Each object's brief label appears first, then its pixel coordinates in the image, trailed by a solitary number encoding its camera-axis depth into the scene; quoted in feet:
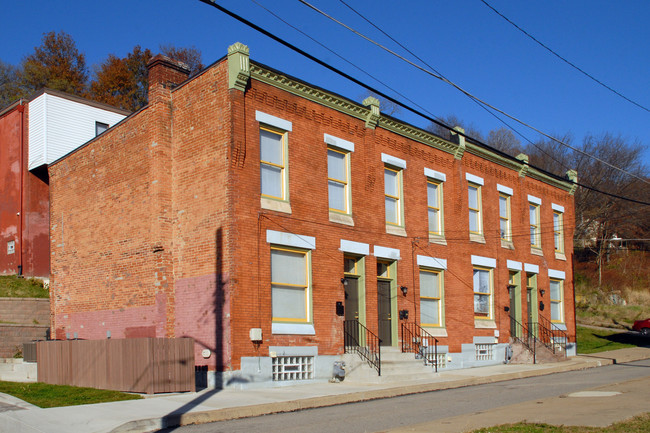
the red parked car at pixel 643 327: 118.32
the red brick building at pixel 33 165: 96.02
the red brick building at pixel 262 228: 57.41
